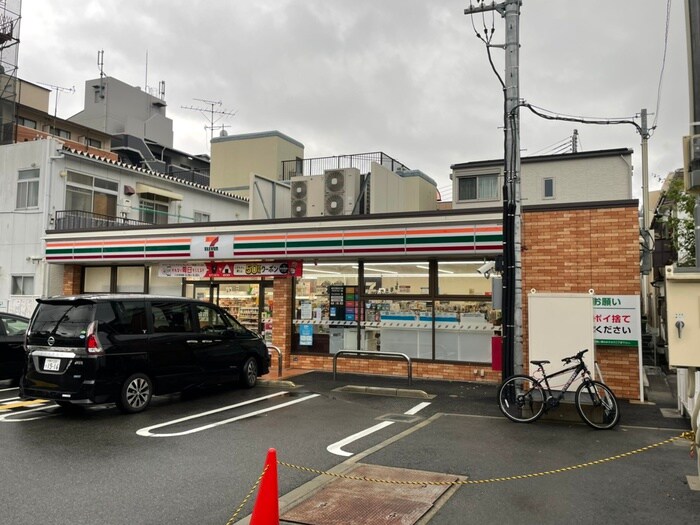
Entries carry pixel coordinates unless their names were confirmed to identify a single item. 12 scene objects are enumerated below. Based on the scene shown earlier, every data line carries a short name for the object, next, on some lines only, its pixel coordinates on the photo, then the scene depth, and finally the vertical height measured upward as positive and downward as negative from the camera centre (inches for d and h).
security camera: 458.6 +27.6
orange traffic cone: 160.6 -57.8
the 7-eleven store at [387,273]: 427.5 +25.8
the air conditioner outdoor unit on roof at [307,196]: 616.1 +114.9
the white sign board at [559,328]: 367.6 -15.8
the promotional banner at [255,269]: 557.6 +31.7
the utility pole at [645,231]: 409.4 +58.3
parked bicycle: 322.7 -55.5
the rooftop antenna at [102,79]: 1678.2 +649.7
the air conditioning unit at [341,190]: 598.5 +118.3
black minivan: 334.3 -32.7
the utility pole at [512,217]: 372.8 +57.1
